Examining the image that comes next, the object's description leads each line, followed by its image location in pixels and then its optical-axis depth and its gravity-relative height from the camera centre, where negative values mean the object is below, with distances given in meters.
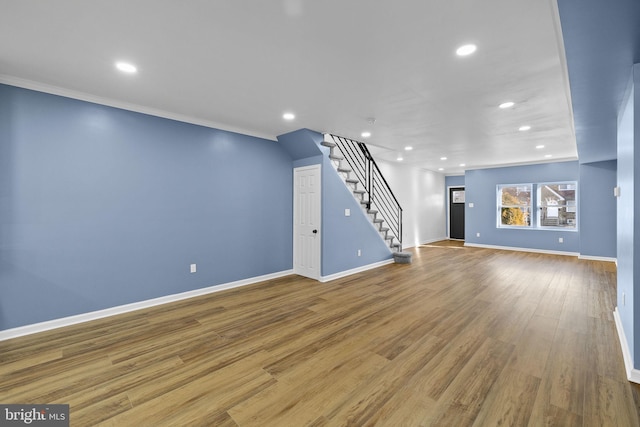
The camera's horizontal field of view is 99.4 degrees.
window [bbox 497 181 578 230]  7.59 +0.13
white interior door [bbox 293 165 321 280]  5.09 -0.21
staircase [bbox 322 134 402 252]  5.70 +0.63
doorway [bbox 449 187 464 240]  10.61 -0.12
